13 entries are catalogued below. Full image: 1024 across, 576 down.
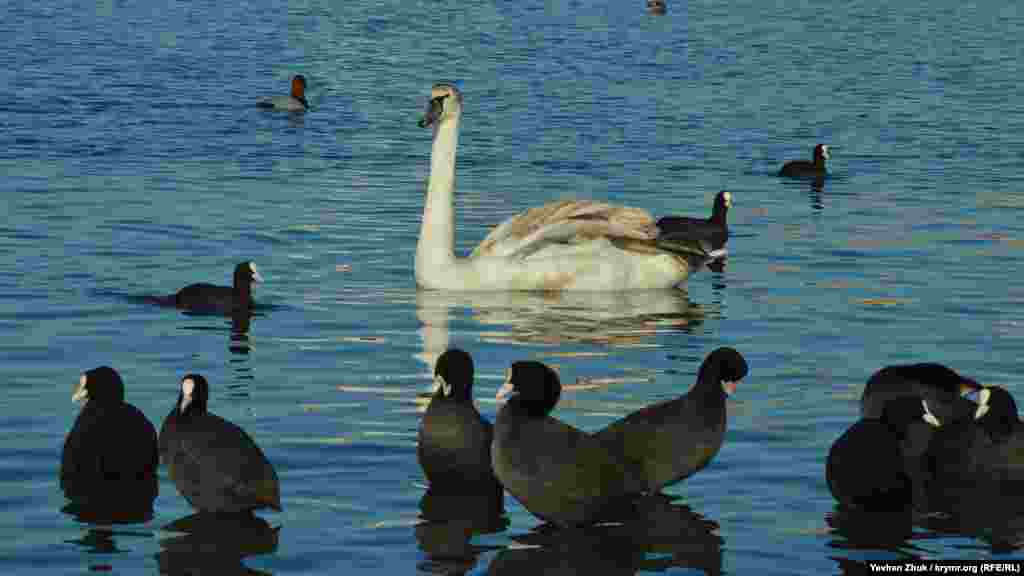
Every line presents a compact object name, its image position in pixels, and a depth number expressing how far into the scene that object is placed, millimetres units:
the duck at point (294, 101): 43438
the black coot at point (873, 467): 13477
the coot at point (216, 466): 12836
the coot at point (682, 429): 13523
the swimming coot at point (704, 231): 23594
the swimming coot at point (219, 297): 20859
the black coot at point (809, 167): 33719
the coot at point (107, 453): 13773
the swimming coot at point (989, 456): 14078
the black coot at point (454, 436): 13773
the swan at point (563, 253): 22891
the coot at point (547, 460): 12688
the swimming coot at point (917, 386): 14469
